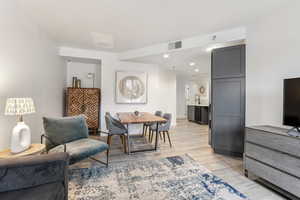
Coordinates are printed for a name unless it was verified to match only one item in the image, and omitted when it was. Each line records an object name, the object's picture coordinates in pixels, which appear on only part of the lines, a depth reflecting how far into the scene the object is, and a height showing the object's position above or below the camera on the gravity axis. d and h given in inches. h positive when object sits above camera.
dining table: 117.2 -17.1
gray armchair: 82.3 -26.5
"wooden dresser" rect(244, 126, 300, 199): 63.1 -28.1
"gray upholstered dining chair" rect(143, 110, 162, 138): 168.0 -29.8
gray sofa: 45.1 -27.3
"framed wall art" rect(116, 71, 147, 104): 179.3 +16.2
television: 69.3 -0.6
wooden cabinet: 167.3 -4.5
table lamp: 67.8 -14.3
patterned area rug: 69.5 -46.2
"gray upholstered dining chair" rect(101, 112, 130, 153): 122.9 -24.0
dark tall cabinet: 111.1 +0.8
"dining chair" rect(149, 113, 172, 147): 139.1 -25.2
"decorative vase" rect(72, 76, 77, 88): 181.0 +23.2
